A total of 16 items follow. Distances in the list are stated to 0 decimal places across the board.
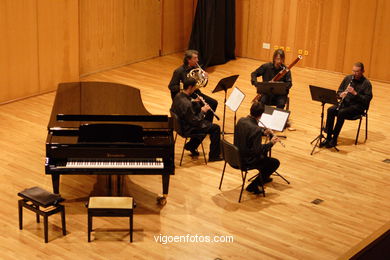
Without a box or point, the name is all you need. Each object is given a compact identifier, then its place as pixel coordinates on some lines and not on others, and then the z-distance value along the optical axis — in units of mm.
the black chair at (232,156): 6551
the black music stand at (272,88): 8445
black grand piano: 6066
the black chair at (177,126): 7480
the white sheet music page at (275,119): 7371
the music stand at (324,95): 7965
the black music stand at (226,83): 8078
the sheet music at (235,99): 7785
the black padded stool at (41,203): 5773
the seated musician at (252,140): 6590
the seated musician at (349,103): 8445
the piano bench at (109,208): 5723
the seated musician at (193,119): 7449
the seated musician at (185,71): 8352
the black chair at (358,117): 8552
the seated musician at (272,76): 8898
